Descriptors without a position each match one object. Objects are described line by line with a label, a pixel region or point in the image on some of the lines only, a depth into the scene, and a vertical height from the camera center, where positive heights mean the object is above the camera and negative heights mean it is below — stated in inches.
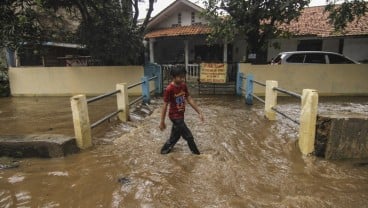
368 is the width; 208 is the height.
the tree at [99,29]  450.0 +38.3
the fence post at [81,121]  198.1 -45.4
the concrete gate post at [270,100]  280.2 -48.2
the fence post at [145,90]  382.3 -50.4
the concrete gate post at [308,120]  180.2 -44.3
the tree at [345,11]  427.8 +53.4
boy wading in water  181.9 -33.5
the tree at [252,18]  486.3 +53.9
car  512.4 -16.5
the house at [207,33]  682.2 +26.0
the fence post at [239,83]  463.5 -51.6
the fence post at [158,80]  478.3 -45.5
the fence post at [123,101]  290.2 -48.2
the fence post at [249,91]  376.7 -54.0
